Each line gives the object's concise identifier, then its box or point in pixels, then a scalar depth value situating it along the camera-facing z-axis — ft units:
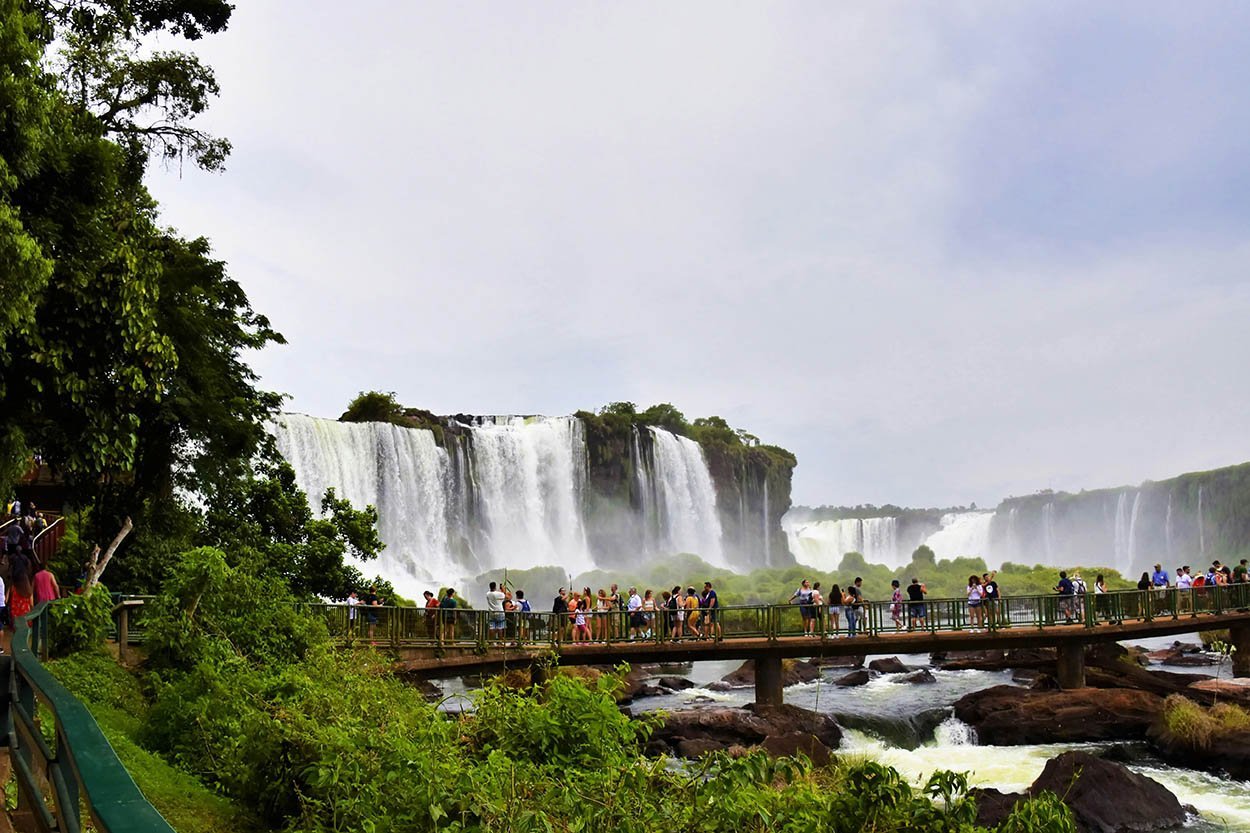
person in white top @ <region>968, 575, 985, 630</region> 71.80
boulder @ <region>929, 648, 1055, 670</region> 89.81
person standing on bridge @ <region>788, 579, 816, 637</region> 70.38
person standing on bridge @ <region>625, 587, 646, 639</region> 67.72
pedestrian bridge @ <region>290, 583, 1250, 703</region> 63.41
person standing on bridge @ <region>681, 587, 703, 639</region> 68.13
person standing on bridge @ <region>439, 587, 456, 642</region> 63.87
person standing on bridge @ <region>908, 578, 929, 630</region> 71.34
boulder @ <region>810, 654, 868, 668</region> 99.86
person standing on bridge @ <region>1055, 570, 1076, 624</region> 74.33
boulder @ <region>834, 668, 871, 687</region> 89.81
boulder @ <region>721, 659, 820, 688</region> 91.59
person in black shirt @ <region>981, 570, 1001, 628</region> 71.31
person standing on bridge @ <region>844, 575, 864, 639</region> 69.56
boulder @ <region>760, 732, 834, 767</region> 51.65
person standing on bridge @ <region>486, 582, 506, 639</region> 64.61
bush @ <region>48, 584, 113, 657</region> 40.73
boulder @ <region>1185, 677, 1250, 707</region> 67.92
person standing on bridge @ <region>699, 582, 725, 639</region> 67.72
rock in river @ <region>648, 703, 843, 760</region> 58.44
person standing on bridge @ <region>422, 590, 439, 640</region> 63.72
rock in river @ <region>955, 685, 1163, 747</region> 65.21
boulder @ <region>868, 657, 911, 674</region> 95.86
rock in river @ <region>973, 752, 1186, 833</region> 44.06
